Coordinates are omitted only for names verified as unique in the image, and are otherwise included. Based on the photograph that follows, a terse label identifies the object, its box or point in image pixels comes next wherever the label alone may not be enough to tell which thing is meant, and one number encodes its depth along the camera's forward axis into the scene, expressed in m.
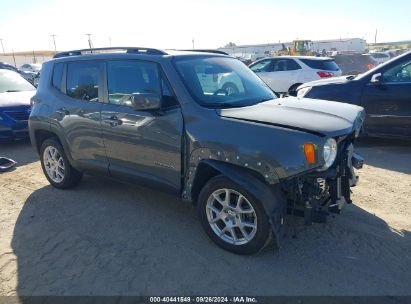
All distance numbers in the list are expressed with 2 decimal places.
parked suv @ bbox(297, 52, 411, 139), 6.23
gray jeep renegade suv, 3.06
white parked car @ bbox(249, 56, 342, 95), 11.95
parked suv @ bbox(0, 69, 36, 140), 7.63
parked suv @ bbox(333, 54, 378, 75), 16.48
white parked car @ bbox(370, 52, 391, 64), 25.99
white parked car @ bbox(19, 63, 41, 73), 31.78
